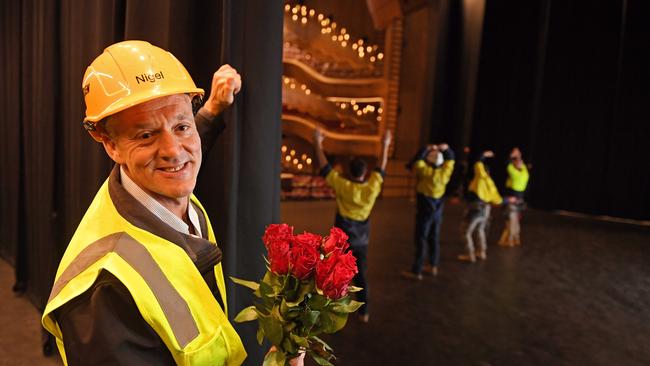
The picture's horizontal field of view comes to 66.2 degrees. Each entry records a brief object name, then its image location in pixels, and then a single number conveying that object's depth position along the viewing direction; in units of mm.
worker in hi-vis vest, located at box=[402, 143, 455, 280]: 6539
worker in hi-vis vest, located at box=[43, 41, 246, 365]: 1163
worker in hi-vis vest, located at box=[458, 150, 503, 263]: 7668
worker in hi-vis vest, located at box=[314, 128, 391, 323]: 5004
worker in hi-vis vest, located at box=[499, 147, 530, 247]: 9047
